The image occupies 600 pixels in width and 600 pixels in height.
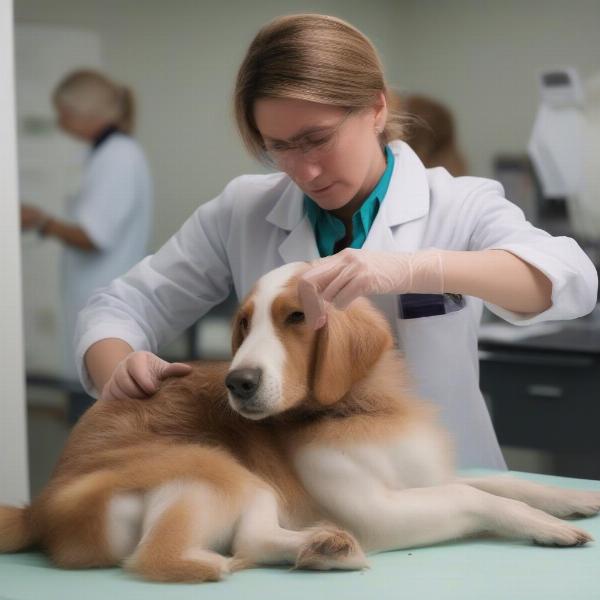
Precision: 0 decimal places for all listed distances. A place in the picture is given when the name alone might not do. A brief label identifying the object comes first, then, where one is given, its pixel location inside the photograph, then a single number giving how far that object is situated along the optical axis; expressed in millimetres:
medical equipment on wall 3604
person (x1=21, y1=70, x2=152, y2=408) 3580
